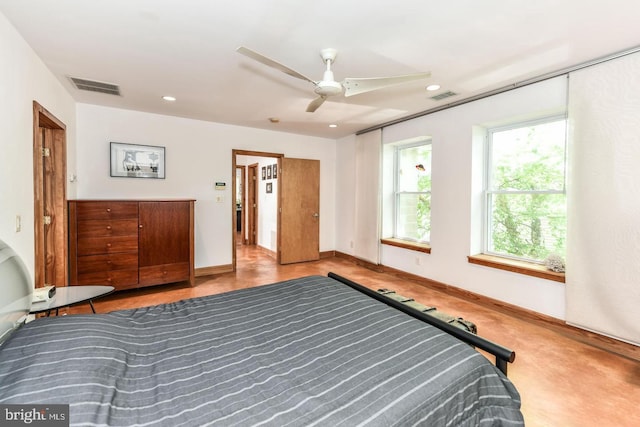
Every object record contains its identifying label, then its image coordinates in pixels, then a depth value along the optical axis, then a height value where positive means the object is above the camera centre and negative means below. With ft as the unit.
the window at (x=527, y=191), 9.97 +0.56
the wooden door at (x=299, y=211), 18.19 -0.39
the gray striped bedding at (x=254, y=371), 3.07 -2.15
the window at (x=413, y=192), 14.78 +0.71
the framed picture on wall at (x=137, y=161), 13.34 +2.03
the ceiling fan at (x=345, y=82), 7.07 +3.05
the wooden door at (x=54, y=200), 10.18 +0.14
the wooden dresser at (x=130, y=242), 11.03 -1.53
